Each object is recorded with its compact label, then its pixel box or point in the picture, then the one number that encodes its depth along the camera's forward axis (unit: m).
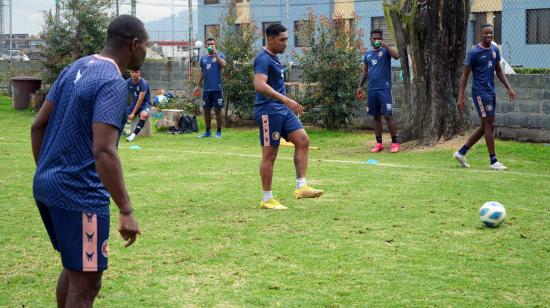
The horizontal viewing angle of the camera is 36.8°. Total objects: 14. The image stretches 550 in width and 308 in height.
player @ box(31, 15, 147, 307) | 4.10
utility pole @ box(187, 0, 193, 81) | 22.17
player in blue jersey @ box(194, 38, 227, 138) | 18.77
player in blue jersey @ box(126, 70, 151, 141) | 17.78
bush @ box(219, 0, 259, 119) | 19.92
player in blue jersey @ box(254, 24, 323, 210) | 9.23
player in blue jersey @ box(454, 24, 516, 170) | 12.24
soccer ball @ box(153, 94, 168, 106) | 22.08
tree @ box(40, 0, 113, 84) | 23.16
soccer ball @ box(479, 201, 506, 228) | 7.81
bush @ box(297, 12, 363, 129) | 17.89
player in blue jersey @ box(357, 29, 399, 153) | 15.48
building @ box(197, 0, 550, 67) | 22.39
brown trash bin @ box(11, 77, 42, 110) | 24.44
